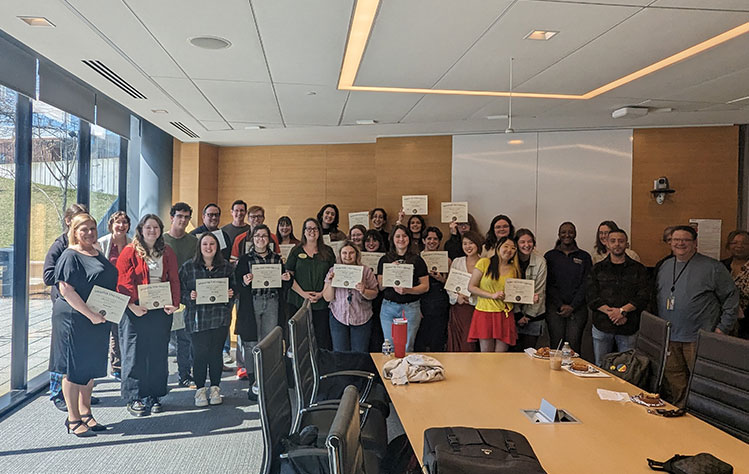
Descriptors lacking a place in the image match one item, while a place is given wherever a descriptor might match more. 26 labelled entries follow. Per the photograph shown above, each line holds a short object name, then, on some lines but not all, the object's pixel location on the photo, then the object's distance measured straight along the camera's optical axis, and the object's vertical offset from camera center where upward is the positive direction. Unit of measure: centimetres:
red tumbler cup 314 -67
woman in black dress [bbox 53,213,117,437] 371 -74
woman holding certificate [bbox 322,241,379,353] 451 -73
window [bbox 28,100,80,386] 466 +21
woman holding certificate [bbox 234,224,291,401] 465 -58
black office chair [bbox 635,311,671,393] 295 -67
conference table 188 -83
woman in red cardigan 415 -82
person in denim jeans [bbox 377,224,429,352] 458 -58
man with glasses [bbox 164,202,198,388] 498 -26
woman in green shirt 477 -45
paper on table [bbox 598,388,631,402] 250 -81
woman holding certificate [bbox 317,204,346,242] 580 +5
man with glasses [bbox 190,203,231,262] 558 -3
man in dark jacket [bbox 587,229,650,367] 451 -57
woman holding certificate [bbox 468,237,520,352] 426 -62
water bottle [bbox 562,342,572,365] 317 -78
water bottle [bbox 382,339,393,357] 316 -77
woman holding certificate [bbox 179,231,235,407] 434 -74
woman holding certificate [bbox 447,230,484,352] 482 -76
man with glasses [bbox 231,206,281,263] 527 -13
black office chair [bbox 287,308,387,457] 272 -93
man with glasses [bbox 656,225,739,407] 422 -54
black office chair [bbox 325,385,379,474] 123 -55
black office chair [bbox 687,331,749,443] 237 -73
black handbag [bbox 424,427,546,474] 156 -73
